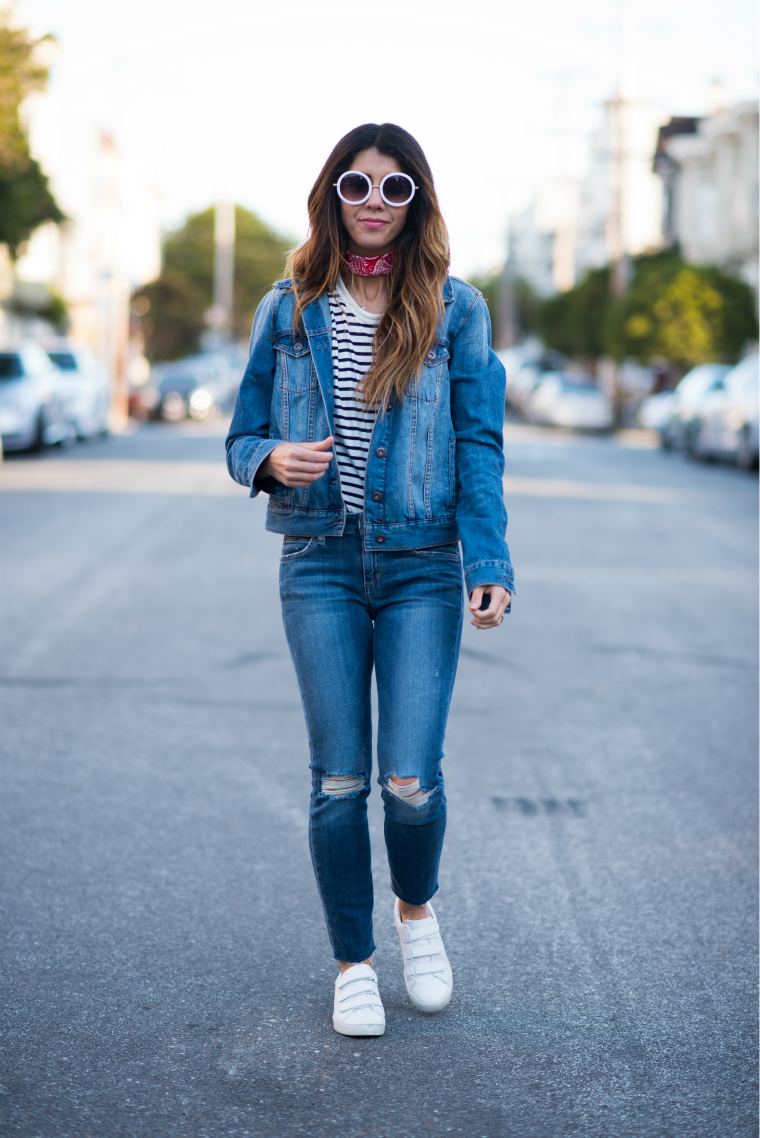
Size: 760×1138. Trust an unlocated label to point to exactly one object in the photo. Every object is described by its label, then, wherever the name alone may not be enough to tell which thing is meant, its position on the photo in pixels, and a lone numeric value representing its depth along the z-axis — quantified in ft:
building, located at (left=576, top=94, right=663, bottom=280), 250.78
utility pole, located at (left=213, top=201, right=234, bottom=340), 244.18
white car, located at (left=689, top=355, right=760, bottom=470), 67.36
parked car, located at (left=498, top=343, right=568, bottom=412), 138.41
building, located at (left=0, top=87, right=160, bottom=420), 123.44
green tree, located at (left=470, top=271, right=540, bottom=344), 284.82
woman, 10.53
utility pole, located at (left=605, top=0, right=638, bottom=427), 127.65
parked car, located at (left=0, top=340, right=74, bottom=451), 67.05
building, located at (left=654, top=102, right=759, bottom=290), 143.23
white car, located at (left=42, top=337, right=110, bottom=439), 77.46
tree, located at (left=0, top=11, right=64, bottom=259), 70.69
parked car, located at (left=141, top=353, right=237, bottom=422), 123.44
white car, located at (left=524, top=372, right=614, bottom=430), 120.88
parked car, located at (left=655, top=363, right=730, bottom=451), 76.59
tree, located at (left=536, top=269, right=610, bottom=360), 145.79
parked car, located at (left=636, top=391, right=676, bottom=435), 89.37
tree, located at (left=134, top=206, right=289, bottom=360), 308.60
